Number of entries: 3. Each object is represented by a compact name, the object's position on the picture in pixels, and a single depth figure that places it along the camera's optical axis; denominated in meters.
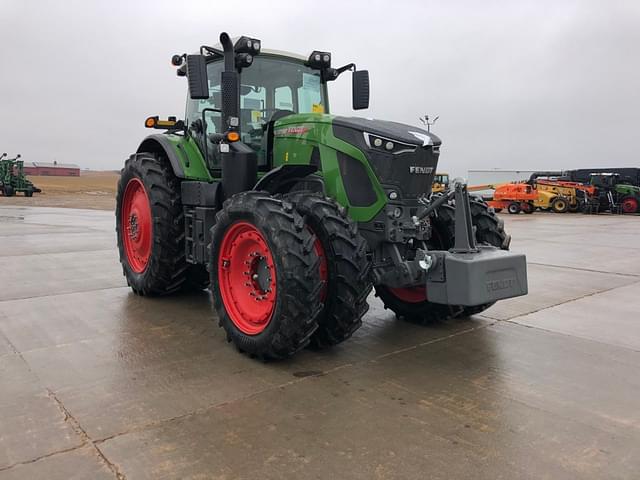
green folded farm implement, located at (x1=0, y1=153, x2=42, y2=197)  33.12
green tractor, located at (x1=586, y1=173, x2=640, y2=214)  27.03
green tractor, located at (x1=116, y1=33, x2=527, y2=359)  3.74
